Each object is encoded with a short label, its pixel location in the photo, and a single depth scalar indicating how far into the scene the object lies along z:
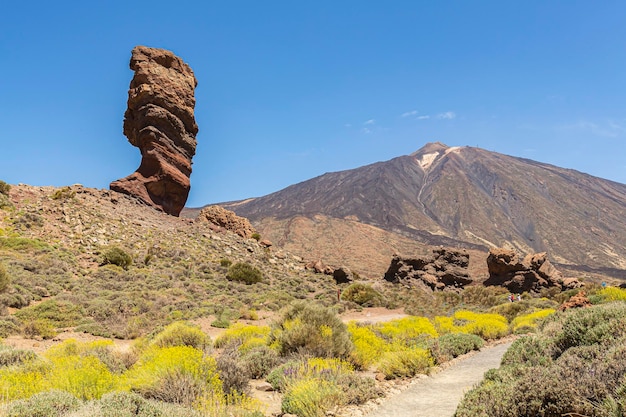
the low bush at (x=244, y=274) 27.94
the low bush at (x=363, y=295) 27.50
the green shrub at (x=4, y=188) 27.95
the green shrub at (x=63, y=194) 29.83
